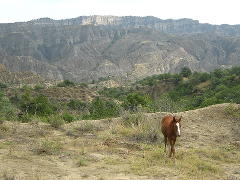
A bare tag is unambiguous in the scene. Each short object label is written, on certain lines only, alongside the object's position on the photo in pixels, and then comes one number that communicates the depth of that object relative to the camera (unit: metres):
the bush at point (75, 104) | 49.55
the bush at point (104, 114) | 22.86
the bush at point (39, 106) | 35.22
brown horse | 10.59
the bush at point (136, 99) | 36.94
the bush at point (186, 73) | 75.06
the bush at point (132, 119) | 15.39
